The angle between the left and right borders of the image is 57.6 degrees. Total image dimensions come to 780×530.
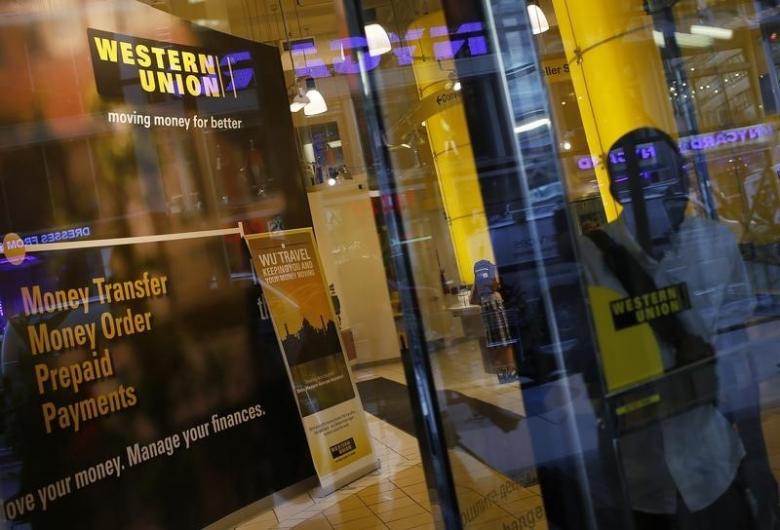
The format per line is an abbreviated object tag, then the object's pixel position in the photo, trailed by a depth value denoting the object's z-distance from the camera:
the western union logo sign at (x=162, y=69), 4.39
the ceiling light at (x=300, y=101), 7.53
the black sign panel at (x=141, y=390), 3.64
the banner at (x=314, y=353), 5.20
